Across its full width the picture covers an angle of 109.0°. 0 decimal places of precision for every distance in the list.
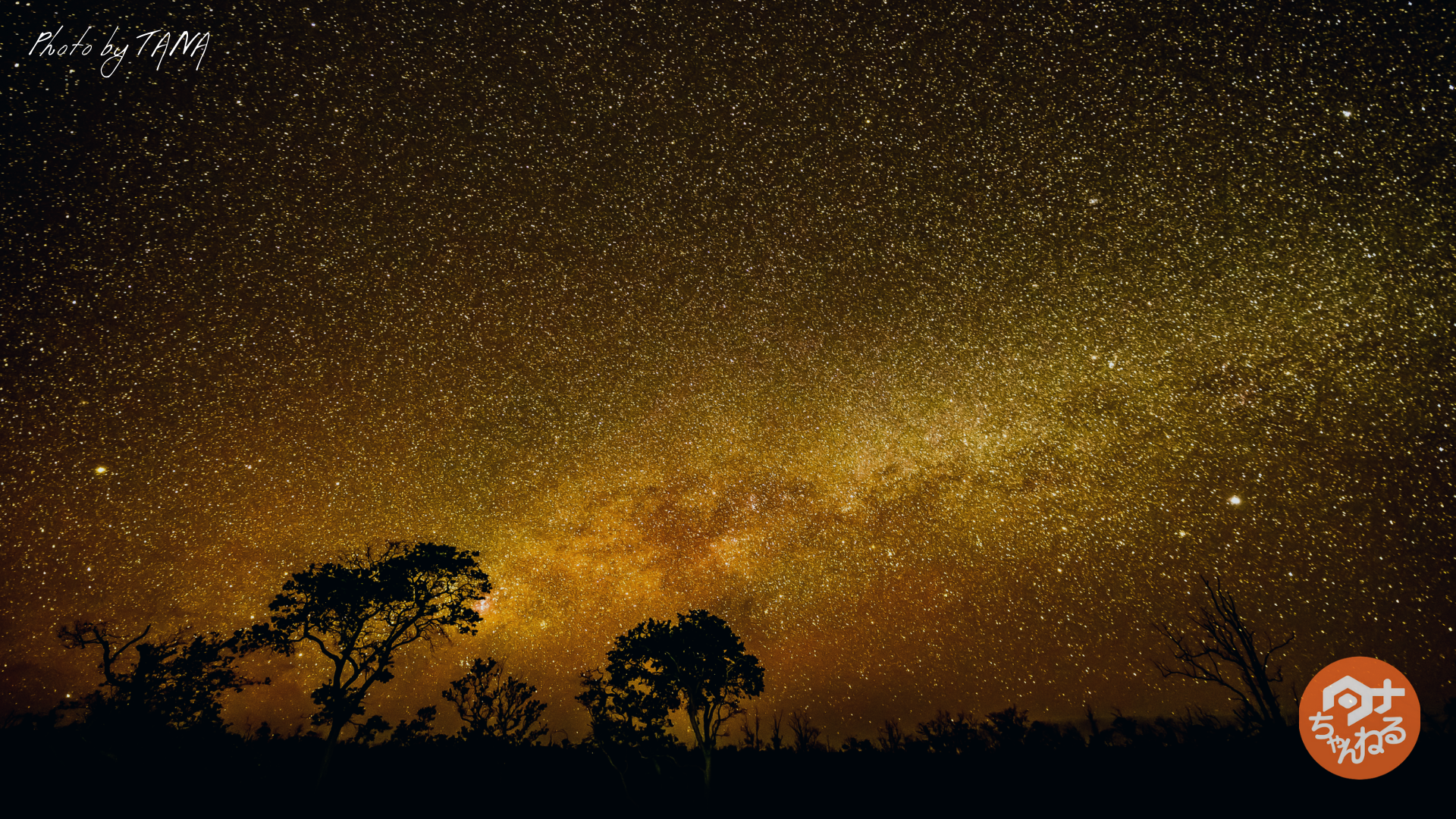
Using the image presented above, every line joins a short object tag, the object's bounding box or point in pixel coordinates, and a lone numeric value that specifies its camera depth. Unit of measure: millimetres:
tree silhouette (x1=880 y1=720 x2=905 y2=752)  61031
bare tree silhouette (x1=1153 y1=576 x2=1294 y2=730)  19719
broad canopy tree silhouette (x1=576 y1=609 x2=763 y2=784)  23188
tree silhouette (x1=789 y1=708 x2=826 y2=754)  56438
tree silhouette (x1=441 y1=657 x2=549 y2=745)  32694
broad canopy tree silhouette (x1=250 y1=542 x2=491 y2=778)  17812
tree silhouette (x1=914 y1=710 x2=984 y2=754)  56744
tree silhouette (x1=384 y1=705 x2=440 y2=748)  29094
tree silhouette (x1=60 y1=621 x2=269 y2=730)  17688
